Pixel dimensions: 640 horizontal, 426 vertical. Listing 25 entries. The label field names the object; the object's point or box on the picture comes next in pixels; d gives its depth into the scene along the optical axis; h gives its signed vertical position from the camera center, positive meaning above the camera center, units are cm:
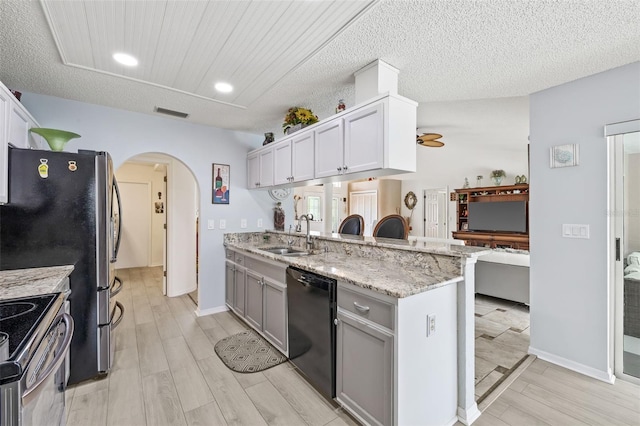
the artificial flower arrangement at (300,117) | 300 +106
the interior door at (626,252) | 219 -31
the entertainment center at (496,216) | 557 -6
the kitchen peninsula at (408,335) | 150 -72
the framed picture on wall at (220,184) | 377 +42
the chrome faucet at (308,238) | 312 -27
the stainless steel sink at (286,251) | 314 -43
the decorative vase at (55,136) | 228 +66
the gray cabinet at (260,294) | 250 -84
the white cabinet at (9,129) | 184 +64
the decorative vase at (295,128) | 301 +96
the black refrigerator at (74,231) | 198 -12
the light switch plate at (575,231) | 232 -15
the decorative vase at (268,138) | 373 +102
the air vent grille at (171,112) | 314 +119
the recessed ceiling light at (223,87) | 255 +119
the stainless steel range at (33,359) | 80 -49
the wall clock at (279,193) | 421 +32
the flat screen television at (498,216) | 563 -5
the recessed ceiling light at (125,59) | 206 +118
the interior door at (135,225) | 631 -25
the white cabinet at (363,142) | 207 +60
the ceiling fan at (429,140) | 407 +115
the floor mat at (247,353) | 240 -130
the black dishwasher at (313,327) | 190 -84
